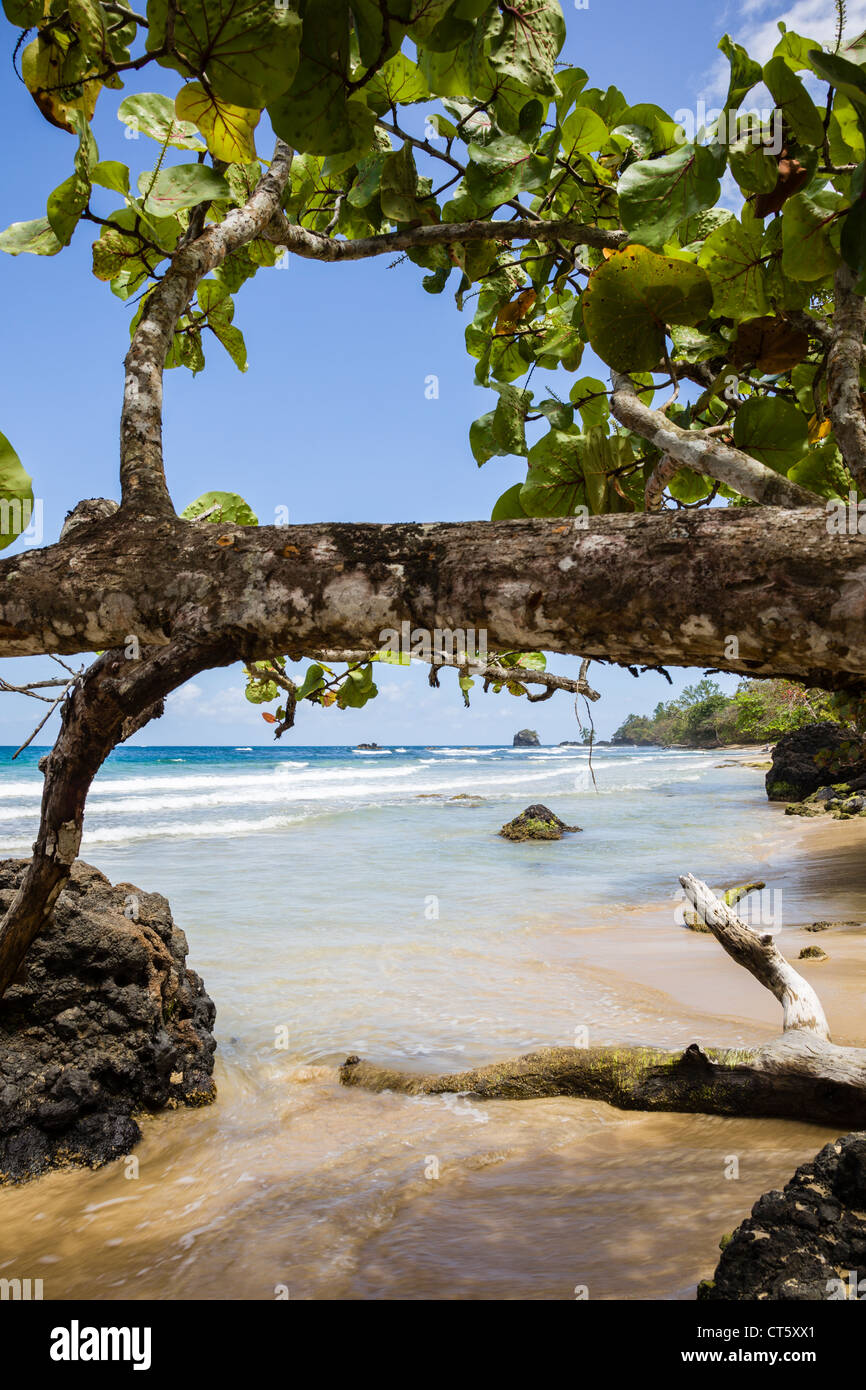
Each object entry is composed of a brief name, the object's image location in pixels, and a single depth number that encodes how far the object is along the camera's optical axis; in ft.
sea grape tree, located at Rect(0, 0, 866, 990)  3.83
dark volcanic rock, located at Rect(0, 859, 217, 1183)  11.38
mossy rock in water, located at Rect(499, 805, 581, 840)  53.67
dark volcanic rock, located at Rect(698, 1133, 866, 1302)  6.13
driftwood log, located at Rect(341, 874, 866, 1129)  10.59
